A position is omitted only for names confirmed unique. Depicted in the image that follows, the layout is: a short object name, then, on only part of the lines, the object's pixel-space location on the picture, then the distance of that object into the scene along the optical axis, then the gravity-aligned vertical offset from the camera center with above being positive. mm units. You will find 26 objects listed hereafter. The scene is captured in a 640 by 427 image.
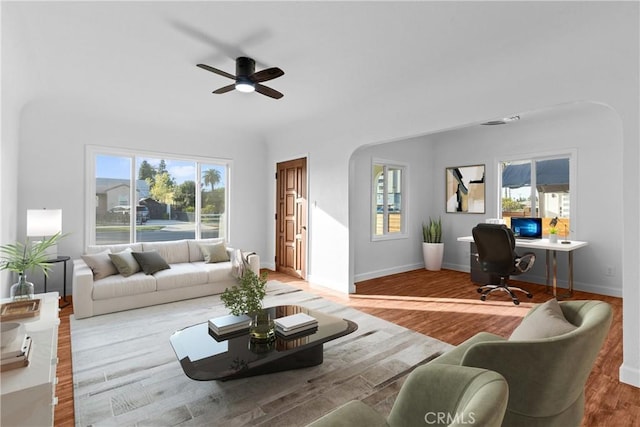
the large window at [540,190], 5117 +424
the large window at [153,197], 4961 +291
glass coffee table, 1941 -908
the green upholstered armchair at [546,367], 1347 -655
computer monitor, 5082 -199
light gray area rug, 2000 -1218
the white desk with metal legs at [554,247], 4340 -430
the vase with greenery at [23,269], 2459 -441
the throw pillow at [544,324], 1503 -532
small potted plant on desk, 4680 -263
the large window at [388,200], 5797 +267
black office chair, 4238 -555
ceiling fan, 2932 +1293
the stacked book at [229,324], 2443 -851
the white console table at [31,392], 1316 -741
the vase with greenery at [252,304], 2314 -653
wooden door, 5656 -48
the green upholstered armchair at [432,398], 1055 -701
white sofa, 3666 -839
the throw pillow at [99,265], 3967 -628
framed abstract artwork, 6035 +494
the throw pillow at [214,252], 4902 -583
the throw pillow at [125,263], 4059 -621
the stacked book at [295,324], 2416 -840
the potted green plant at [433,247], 6191 -615
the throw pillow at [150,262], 4234 -630
